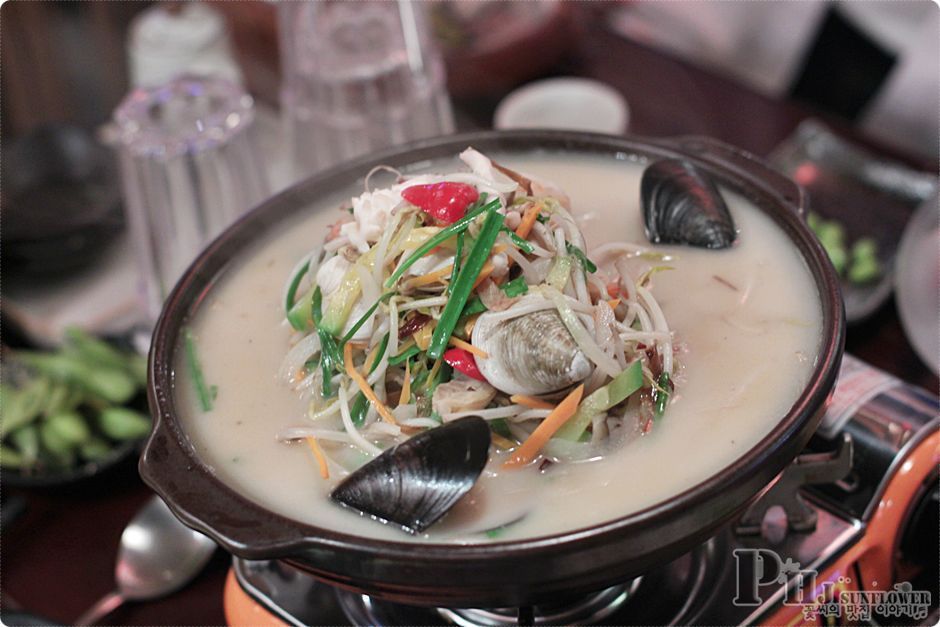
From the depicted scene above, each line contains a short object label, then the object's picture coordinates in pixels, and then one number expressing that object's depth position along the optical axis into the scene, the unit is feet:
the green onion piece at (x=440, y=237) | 1.92
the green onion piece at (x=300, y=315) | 2.03
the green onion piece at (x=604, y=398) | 1.84
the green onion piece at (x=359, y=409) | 1.92
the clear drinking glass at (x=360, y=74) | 3.10
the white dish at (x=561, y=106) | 3.38
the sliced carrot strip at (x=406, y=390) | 1.91
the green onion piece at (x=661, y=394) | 1.91
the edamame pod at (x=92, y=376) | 2.79
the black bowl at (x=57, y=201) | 3.15
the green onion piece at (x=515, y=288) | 1.91
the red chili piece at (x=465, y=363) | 1.88
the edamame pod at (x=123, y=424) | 2.74
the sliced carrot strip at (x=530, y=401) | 1.86
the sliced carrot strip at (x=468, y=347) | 1.87
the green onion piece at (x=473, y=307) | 1.90
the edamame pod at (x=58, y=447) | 2.72
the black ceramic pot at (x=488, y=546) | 1.68
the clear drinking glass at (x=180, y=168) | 2.87
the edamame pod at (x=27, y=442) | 2.69
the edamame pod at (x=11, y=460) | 2.70
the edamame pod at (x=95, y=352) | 2.87
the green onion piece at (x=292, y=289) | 2.08
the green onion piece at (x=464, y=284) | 1.88
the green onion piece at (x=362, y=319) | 1.92
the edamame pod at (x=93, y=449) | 2.72
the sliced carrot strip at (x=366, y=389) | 1.89
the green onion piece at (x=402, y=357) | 1.91
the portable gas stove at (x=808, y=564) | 2.05
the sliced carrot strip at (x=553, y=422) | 1.83
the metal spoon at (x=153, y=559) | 2.49
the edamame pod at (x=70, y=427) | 2.70
